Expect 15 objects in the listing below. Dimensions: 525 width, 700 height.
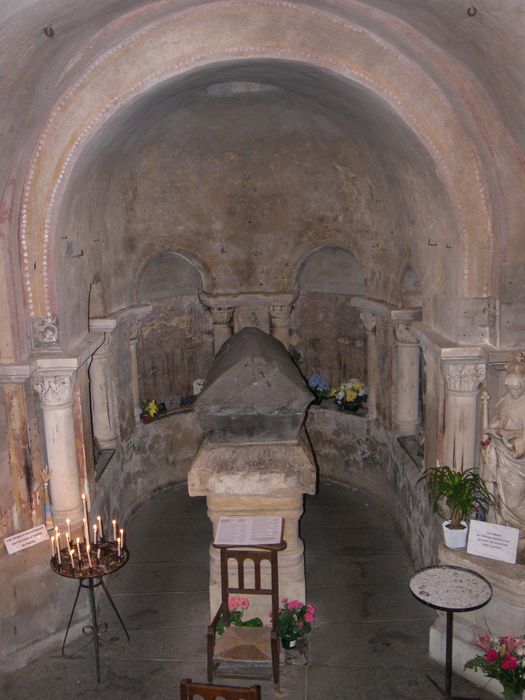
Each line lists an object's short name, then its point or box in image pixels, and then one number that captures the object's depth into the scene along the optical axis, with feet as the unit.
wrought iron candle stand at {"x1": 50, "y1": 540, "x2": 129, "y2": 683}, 18.65
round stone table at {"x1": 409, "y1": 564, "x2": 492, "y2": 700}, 17.69
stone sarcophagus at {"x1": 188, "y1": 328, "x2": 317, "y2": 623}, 21.45
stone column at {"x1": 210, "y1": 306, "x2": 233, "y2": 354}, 34.53
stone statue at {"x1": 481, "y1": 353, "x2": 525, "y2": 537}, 19.40
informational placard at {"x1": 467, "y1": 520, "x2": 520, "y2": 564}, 19.79
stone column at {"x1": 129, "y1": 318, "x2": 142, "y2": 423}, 32.09
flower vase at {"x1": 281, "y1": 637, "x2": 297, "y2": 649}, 21.02
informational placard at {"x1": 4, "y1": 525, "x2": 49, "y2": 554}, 21.12
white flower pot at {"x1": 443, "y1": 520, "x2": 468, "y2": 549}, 20.97
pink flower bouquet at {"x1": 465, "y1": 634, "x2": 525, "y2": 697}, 16.67
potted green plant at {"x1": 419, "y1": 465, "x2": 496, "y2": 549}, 20.60
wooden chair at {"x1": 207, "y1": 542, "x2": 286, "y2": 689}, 19.52
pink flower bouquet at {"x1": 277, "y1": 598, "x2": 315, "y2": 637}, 20.93
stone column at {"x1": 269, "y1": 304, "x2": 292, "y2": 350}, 34.65
